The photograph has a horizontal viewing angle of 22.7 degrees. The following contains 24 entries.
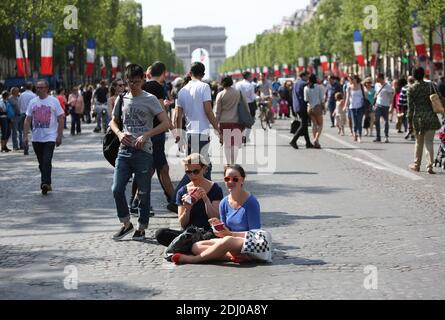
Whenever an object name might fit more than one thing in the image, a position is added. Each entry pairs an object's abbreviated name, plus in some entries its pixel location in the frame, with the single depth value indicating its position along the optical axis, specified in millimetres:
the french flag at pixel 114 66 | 87462
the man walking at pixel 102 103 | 37147
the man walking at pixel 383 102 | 27531
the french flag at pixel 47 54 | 45094
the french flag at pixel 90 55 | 58812
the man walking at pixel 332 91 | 38531
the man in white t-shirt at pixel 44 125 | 16609
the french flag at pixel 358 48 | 56272
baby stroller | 19522
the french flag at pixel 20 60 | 50219
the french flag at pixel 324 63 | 75688
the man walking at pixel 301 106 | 25284
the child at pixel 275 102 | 48097
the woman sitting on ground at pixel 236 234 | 9430
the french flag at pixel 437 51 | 55906
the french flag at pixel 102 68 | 87500
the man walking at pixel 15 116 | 29422
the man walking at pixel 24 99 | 29047
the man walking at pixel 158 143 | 13406
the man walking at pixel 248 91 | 29391
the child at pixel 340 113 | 32469
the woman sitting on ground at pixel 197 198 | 10031
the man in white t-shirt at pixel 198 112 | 13500
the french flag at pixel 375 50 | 65800
